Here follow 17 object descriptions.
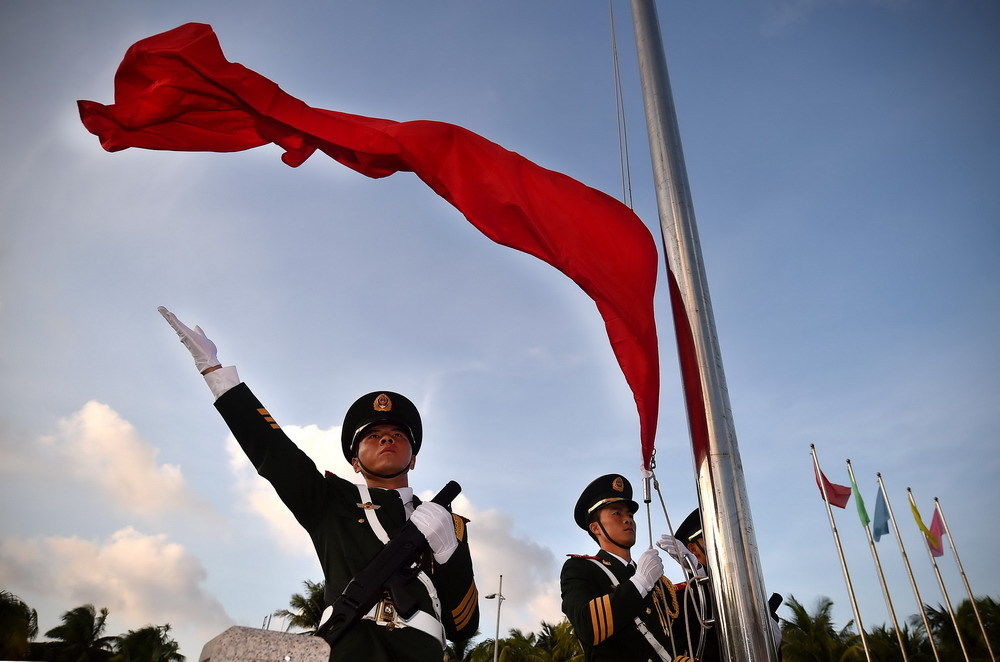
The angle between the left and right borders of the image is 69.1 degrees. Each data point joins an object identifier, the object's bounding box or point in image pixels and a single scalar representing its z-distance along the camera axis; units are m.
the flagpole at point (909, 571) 18.71
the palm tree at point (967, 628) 29.31
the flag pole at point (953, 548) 20.67
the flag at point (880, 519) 19.97
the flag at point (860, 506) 19.61
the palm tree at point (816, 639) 30.95
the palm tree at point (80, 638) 36.06
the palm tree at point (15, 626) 28.89
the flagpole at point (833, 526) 16.27
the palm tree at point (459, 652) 35.12
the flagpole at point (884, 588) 18.48
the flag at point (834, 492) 16.17
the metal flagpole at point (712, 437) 3.08
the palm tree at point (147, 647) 36.28
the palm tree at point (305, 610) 32.81
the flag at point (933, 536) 20.50
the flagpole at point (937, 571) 19.66
